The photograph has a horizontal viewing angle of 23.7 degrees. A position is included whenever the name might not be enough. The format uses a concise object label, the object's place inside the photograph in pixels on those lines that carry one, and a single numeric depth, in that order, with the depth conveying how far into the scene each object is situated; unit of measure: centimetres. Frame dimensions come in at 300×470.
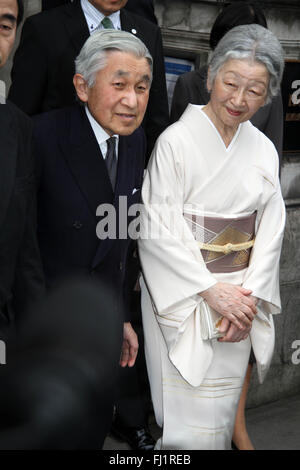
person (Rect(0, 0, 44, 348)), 245
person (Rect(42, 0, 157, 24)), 385
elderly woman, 318
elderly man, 279
